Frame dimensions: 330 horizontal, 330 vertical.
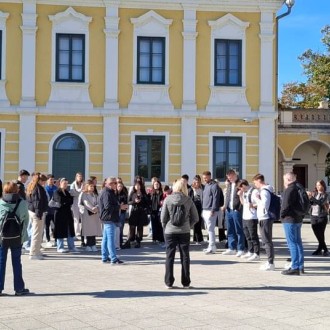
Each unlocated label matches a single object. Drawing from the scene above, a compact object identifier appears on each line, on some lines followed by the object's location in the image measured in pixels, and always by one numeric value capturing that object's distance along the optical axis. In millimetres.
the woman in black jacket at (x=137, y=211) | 15500
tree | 39219
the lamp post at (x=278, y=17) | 23969
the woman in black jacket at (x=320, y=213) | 14539
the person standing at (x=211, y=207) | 14711
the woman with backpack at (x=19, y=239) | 9406
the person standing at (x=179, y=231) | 10078
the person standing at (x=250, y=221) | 13177
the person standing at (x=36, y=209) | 13242
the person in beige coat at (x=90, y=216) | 14875
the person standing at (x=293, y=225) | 11523
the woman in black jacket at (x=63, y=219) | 14594
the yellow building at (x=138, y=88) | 22547
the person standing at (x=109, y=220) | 12672
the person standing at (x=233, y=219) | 14258
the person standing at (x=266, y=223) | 12094
